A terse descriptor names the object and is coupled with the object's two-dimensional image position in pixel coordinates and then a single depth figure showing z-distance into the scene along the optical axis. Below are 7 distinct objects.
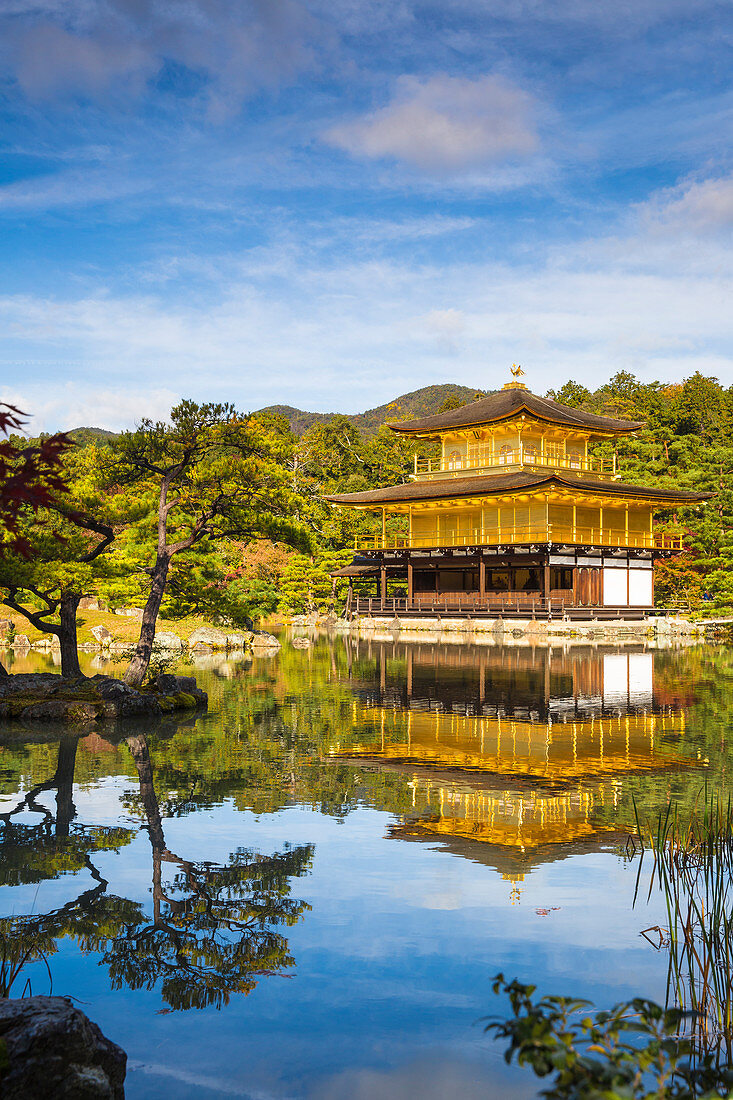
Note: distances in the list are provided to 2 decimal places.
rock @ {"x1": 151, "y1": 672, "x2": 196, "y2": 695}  16.61
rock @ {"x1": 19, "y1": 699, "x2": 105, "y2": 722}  14.85
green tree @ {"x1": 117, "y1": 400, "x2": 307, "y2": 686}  15.51
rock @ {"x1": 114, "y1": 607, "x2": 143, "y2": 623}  37.15
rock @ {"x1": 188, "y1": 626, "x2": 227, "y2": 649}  33.12
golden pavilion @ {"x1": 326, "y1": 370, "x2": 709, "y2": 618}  40.69
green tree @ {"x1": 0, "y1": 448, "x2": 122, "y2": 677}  15.15
